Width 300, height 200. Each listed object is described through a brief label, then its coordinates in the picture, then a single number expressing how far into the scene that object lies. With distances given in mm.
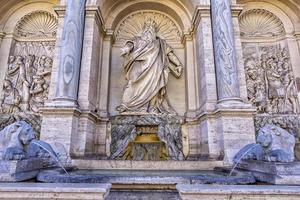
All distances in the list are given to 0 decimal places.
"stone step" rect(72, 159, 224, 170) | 6281
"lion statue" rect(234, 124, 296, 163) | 4707
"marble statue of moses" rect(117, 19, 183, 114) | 8422
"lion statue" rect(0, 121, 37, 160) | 4782
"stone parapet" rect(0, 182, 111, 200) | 2951
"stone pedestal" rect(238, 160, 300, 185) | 3719
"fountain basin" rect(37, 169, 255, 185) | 4035
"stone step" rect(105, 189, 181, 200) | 3891
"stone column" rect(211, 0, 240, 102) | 6812
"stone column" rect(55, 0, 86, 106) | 6809
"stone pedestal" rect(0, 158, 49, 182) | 3803
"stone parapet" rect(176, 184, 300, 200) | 2959
